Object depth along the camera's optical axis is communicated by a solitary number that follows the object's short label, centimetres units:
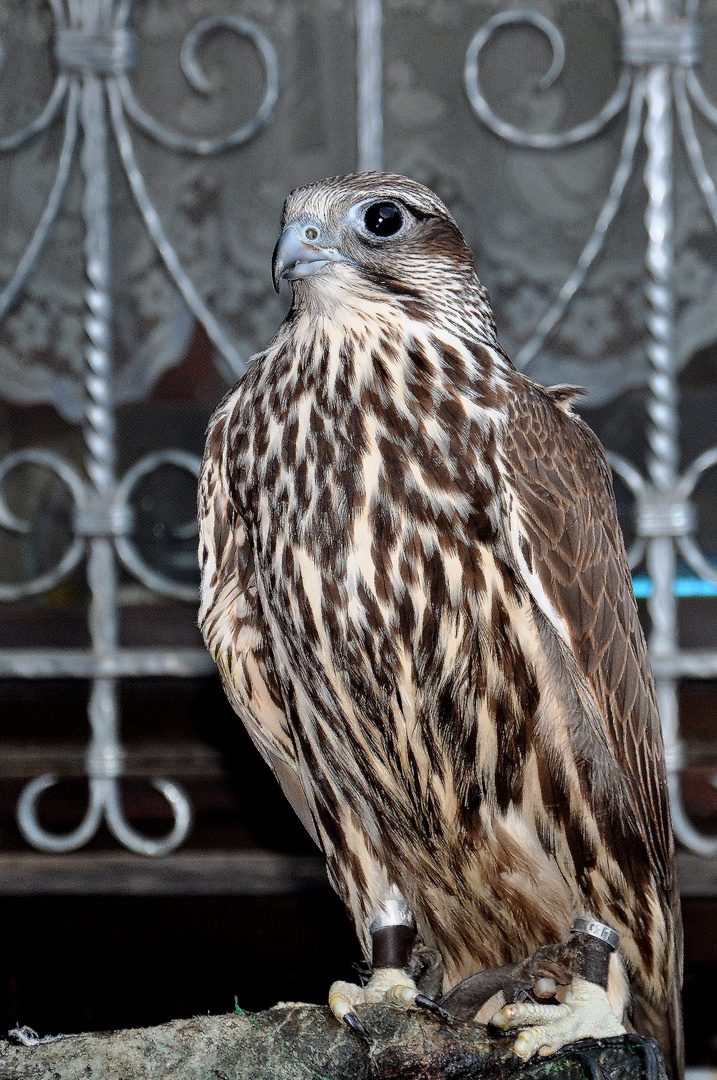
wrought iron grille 364
